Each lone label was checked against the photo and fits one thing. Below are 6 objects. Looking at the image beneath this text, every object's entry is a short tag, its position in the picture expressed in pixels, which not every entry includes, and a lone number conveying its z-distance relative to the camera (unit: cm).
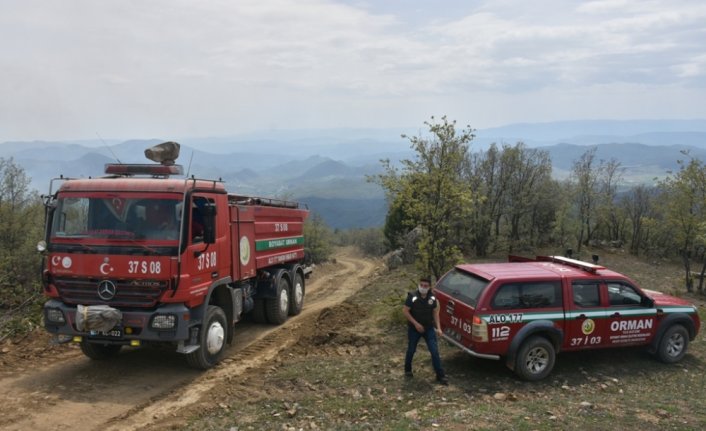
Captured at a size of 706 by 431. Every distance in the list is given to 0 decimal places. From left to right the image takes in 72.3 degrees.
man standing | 782
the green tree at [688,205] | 1919
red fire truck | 768
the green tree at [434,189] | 1107
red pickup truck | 788
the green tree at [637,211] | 3366
